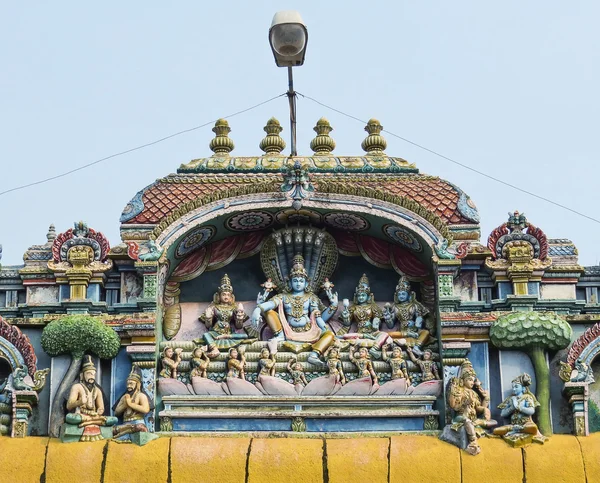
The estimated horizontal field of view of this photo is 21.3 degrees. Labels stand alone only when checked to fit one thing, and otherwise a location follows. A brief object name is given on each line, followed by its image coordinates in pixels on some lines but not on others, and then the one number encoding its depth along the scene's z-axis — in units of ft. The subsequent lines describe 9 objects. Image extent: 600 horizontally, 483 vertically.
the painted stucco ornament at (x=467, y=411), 59.88
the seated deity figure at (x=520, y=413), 60.34
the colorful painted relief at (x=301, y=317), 61.82
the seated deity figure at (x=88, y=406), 60.80
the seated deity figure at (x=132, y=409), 60.75
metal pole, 69.77
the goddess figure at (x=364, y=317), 64.08
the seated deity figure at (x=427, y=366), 62.80
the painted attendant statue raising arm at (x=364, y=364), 62.49
